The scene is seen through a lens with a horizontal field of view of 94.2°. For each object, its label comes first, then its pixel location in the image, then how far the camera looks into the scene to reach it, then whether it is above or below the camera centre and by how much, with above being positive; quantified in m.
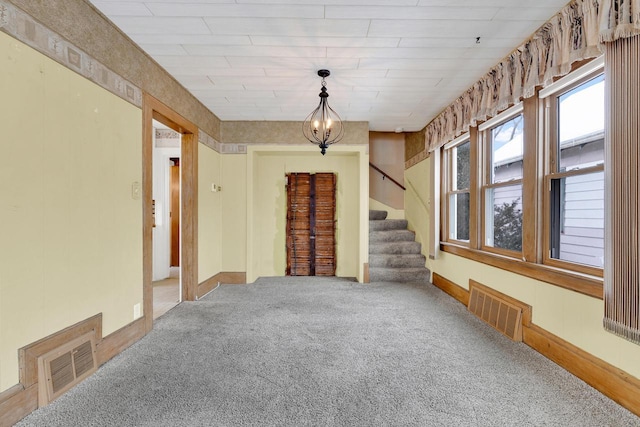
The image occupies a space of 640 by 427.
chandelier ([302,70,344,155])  3.47 +1.29
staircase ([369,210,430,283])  4.82 -0.71
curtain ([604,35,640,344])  1.56 +0.12
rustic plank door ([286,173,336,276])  5.20 -0.20
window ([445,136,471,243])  4.01 +0.35
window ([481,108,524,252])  2.92 +0.28
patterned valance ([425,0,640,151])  1.67 +1.16
